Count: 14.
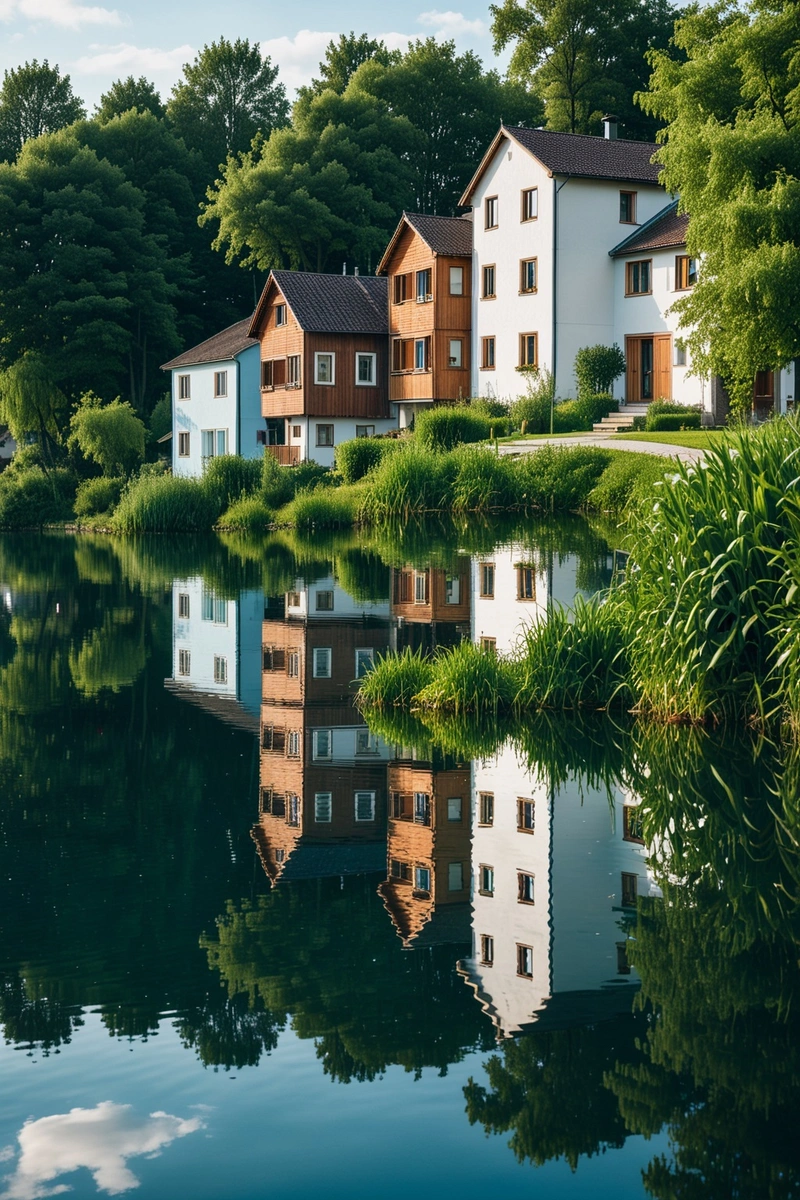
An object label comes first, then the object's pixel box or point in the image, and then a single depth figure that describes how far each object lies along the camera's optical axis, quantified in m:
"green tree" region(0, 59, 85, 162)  87.94
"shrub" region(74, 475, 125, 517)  59.62
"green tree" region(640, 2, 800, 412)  35.97
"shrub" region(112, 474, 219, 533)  50.12
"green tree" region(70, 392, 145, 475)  61.53
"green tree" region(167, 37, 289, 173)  91.22
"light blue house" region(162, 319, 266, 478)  64.81
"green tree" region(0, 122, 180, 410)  71.25
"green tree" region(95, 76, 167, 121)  89.25
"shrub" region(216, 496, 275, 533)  47.72
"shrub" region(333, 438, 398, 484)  48.28
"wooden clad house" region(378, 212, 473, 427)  57.50
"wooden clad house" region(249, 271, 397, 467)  60.12
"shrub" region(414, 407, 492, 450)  46.81
